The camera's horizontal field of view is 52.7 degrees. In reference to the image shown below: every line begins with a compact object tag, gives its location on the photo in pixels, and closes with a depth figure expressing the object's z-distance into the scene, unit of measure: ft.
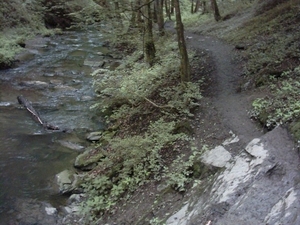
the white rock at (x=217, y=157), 17.59
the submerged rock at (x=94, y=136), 31.35
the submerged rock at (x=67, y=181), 23.98
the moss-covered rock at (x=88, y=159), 26.58
